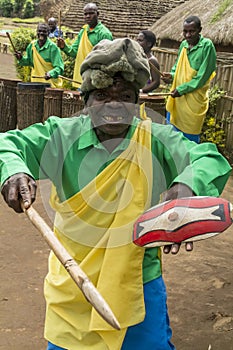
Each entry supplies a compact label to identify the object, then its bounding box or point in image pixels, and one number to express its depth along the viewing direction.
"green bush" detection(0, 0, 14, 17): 41.53
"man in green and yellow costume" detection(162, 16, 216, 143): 6.82
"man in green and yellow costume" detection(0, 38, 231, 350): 2.20
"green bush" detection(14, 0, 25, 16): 41.50
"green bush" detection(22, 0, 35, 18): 40.72
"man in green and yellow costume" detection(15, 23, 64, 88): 8.97
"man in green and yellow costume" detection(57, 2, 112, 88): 8.73
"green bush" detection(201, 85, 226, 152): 8.40
